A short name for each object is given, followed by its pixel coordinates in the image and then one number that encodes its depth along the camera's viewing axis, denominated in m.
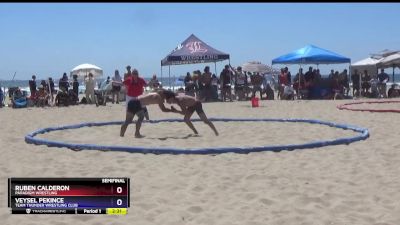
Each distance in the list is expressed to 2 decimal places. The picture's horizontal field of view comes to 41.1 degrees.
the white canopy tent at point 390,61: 24.02
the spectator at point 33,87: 21.26
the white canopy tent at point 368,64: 26.05
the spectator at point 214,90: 22.51
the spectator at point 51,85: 22.77
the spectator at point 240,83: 22.88
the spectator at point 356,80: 24.17
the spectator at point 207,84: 21.21
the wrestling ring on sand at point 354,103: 15.04
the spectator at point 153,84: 13.90
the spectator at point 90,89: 21.43
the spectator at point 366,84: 24.34
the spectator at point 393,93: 23.92
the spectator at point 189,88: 21.91
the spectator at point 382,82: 23.91
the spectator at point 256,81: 23.11
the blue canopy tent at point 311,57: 22.56
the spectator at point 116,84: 21.03
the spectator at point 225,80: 22.11
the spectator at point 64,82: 22.00
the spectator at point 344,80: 23.81
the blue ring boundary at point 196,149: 7.96
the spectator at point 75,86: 22.39
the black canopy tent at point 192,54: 22.34
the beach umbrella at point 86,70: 25.36
